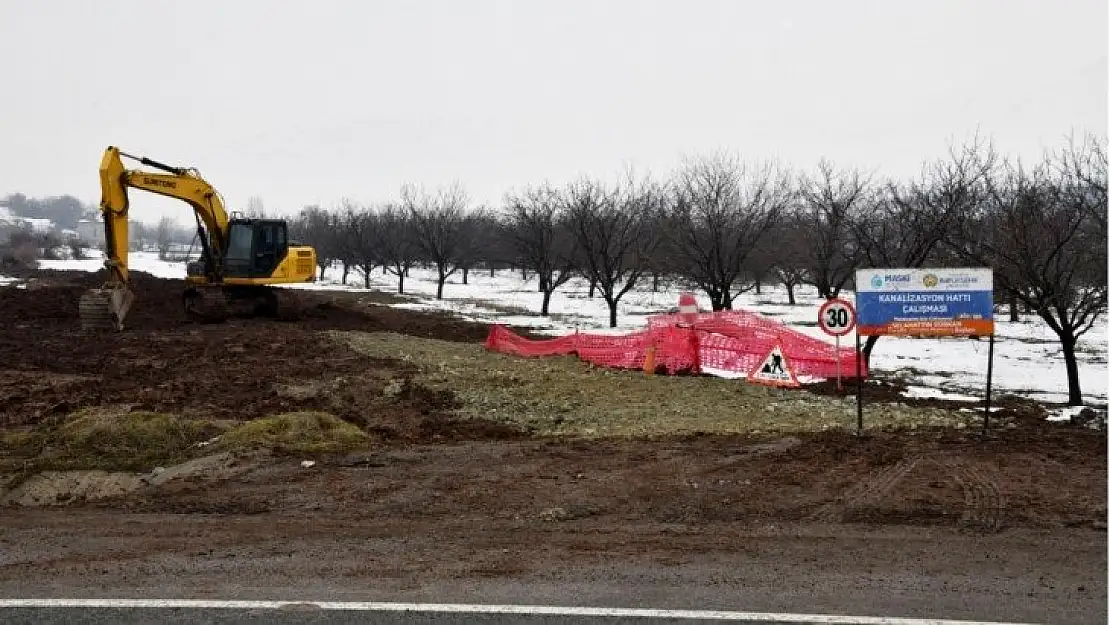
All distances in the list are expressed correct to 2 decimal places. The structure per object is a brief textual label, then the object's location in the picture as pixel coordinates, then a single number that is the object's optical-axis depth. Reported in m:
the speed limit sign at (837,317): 10.87
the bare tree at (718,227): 26.59
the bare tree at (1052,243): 14.08
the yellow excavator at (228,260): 22.34
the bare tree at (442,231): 48.66
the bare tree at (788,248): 36.88
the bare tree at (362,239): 59.88
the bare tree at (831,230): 25.33
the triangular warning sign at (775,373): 14.29
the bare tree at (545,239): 38.11
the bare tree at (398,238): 55.81
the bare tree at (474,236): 61.25
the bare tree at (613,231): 33.09
